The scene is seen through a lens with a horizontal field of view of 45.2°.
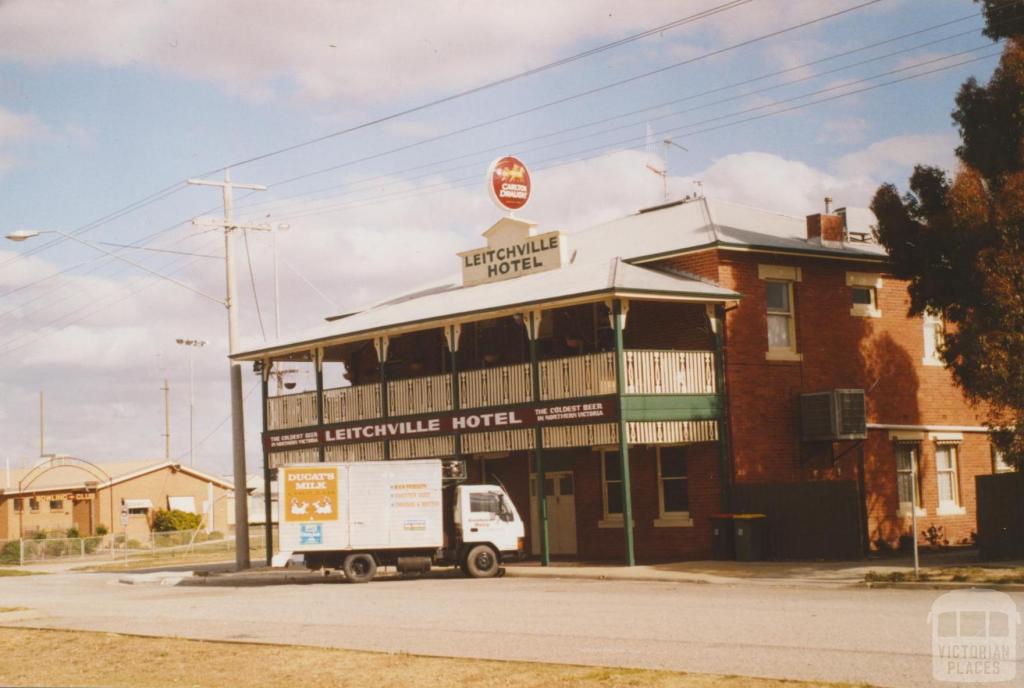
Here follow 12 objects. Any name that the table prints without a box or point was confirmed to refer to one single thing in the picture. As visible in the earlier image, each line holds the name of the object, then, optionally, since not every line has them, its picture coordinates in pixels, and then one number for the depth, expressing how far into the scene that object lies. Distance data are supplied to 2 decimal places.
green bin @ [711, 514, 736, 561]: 26.38
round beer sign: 32.50
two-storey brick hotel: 26.84
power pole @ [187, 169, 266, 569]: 33.22
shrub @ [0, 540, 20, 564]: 55.34
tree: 22.20
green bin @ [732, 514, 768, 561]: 26.00
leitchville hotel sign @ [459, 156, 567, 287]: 31.64
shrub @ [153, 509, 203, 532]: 69.81
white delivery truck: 25.20
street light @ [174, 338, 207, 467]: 81.62
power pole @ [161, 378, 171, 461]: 91.19
